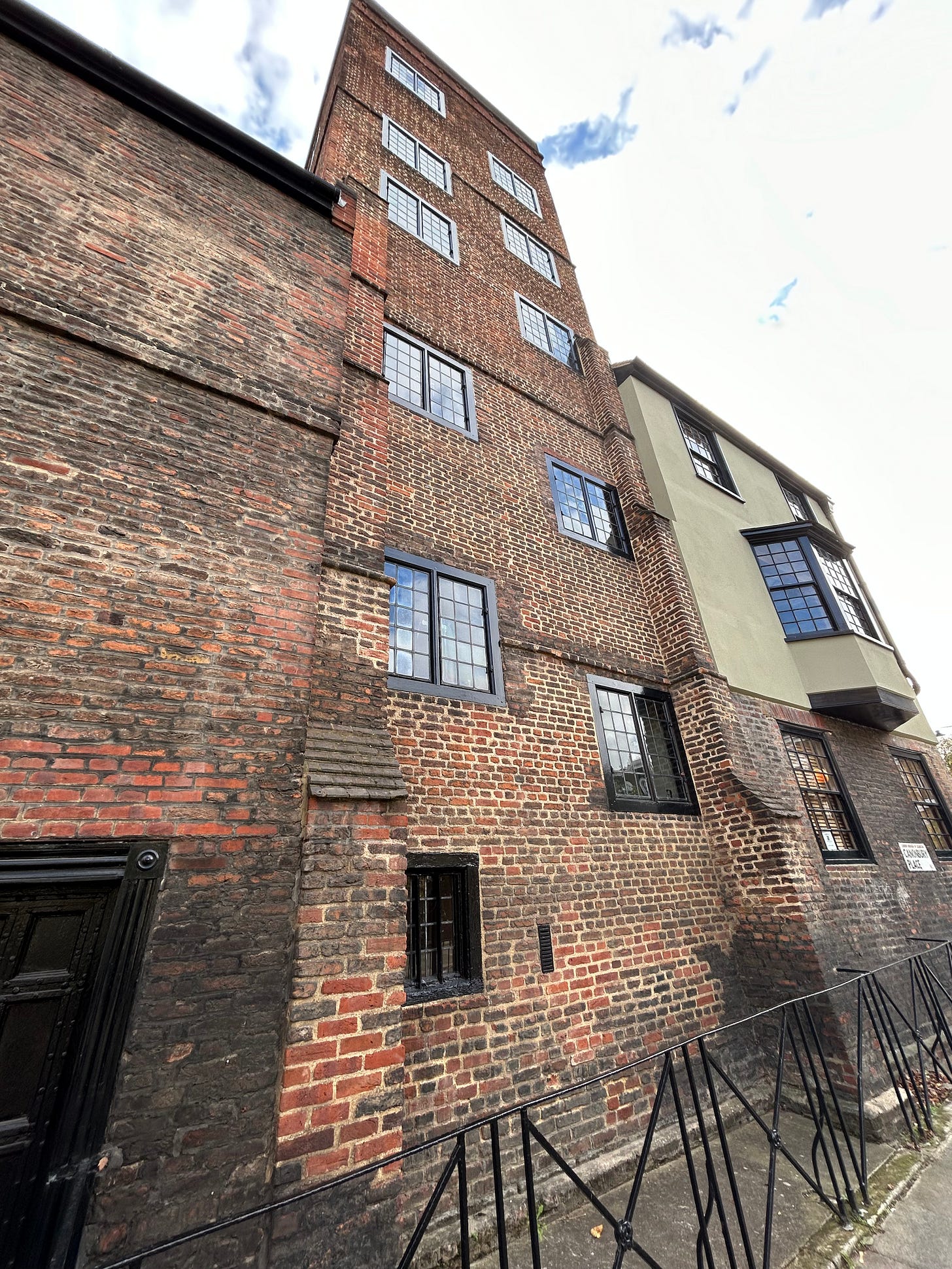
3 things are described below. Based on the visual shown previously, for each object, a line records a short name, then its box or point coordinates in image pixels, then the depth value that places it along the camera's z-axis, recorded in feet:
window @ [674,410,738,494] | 36.52
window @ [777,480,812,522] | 43.29
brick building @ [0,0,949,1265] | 8.75
